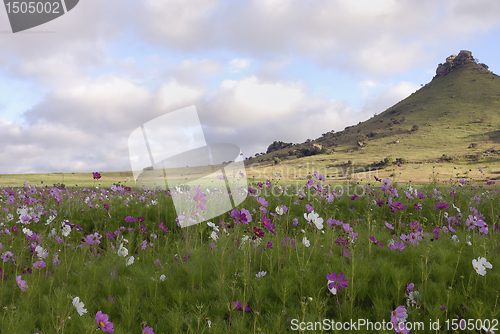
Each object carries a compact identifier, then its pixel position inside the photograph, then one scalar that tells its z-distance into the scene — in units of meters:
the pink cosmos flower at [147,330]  2.13
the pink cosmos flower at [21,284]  2.80
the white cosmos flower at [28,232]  3.65
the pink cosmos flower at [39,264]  3.17
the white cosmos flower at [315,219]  3.02
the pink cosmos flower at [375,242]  3.59
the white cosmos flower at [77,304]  2.00
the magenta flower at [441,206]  4.50
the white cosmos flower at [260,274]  2.92
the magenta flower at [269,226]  3.05
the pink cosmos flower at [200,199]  3.23
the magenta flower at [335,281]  2.35
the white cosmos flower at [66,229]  3.73
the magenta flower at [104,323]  2.00
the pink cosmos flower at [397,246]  3.61
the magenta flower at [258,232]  2.86
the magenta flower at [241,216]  2.98
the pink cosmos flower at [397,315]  2.10
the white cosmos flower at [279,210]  3.26
